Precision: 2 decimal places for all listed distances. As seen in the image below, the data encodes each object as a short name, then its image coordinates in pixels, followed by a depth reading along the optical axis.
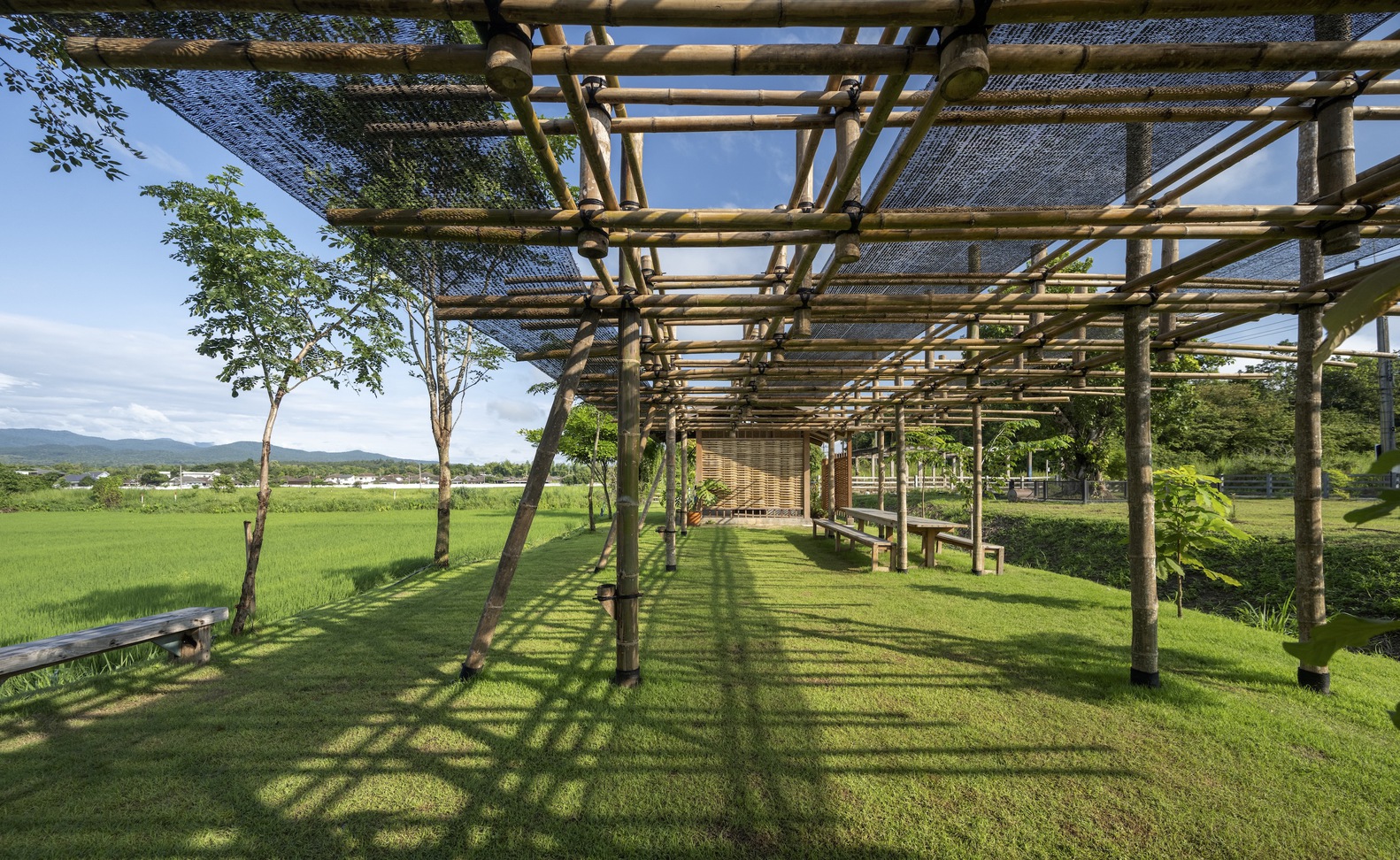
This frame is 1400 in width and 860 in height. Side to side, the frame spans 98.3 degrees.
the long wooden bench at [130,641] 4.15
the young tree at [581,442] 20.25
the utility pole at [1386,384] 12.10
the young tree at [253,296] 6.38
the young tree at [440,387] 10.39
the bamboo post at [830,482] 17.48
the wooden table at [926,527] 10.14
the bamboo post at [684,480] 14.37
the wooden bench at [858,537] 9.55
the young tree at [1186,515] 6.33
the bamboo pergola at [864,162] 2.46
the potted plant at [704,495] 17.83
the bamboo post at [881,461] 13.91
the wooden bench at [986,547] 9.59
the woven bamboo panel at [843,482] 16.20
